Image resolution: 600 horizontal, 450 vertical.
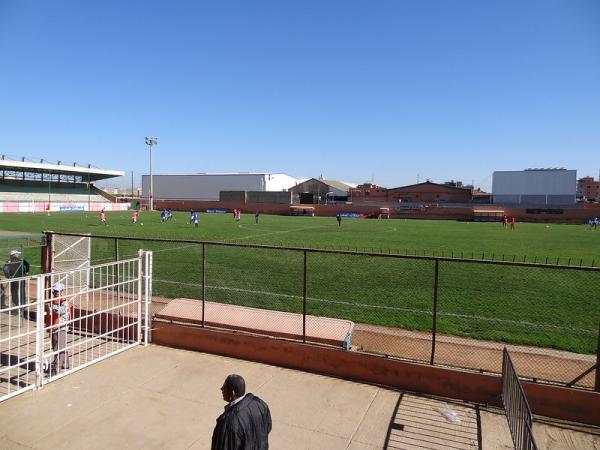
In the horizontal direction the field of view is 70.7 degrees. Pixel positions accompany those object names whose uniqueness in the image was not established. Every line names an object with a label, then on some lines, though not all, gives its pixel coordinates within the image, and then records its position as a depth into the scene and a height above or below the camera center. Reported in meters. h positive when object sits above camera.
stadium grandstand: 71.88 +0.88
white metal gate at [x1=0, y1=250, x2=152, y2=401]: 6.84 -3.04
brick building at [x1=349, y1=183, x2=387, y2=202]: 94.26 +0.97
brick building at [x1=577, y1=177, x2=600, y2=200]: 161.00 +6.30
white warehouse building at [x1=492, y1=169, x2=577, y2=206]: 86.69 +3.14
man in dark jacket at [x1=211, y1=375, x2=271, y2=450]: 3.59 -1.96
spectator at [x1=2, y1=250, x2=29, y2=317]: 10.01 -1.85
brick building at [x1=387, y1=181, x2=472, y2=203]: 89.38 +1.40
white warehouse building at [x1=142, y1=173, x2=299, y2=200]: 101.81 +2.73
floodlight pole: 81.18 +9.95
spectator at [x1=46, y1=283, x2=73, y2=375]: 7.24 -2.34
